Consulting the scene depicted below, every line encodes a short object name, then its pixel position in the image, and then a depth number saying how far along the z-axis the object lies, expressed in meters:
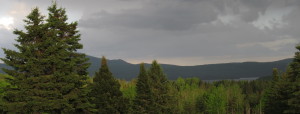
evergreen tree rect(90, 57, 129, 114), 44.34
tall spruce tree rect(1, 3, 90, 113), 35.19
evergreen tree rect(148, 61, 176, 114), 58.28
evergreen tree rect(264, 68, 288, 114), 53.69
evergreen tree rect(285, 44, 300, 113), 37.88
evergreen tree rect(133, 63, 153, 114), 57.31
